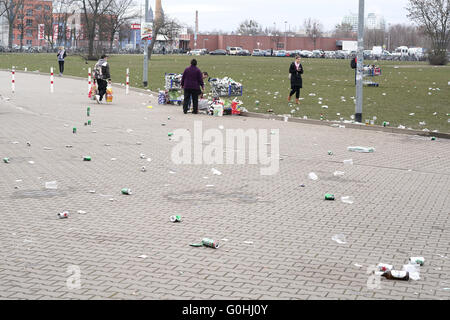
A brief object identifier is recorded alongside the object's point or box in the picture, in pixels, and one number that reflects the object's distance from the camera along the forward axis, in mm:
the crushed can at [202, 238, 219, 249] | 6839
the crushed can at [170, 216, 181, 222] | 7918
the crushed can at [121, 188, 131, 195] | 9375
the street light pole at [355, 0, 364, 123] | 19602
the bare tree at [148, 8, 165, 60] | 71856
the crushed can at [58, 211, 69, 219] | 7973
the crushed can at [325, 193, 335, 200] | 9320
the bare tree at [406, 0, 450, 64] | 66688
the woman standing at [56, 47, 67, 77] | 40438
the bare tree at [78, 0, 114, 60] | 69188
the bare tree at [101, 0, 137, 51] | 87688
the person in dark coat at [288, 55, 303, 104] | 23922
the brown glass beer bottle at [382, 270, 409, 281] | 5950
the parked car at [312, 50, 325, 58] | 106700
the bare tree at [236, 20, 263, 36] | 177662
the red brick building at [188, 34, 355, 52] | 150000
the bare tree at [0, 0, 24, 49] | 99250
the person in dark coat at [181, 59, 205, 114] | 21562
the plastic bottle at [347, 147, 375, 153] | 14234
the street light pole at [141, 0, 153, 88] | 32594
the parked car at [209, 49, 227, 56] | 119000
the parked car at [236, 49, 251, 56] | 117800
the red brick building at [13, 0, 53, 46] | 119088
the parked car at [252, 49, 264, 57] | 112238
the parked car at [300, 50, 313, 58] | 109606
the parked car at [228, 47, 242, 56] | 119812
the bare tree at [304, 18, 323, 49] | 154112
